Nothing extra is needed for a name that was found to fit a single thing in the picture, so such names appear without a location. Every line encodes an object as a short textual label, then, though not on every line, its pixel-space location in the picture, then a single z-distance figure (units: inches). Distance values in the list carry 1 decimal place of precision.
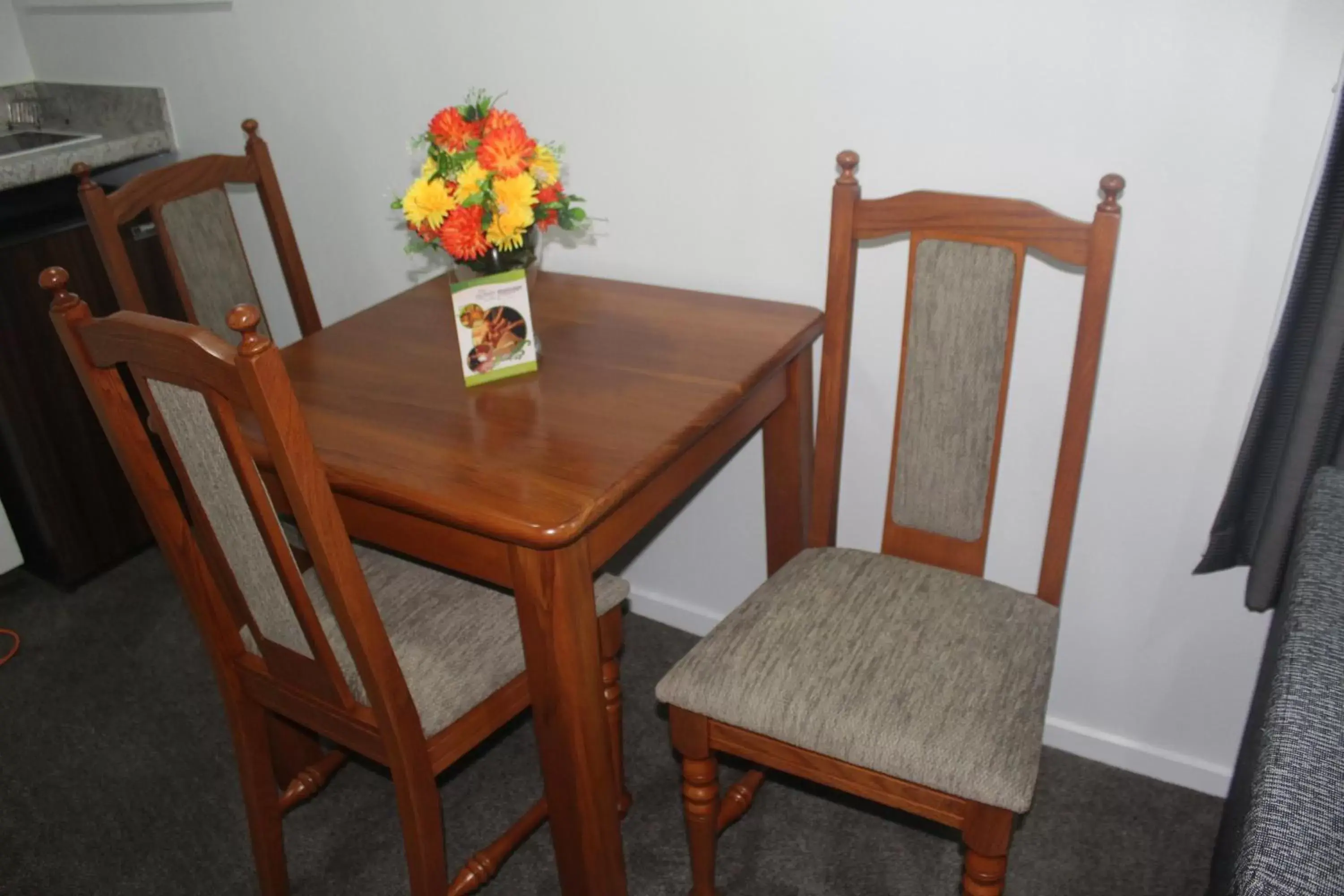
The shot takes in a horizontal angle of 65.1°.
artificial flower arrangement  57.2
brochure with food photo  60.2
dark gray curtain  53.9
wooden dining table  51.3
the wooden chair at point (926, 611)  52.6
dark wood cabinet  92.5
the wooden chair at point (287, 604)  45.2
